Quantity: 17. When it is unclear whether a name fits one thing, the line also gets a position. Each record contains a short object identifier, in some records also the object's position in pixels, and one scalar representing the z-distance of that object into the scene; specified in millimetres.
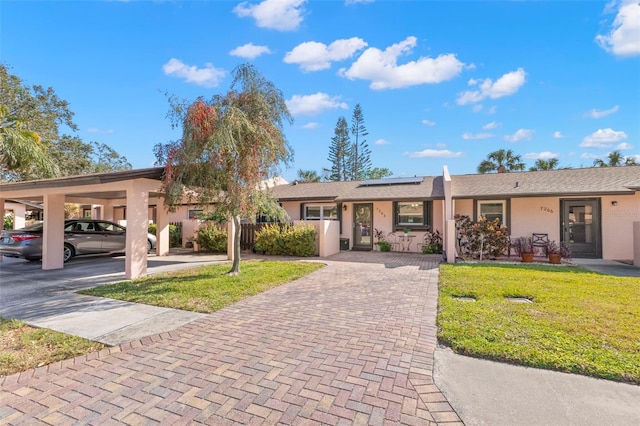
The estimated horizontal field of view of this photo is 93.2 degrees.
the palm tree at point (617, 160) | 26812
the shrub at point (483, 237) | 11117
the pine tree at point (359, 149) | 40281
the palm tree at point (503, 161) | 29516
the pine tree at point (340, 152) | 40969
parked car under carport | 10383
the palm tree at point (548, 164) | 27642
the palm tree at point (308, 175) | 43500
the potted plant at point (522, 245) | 12265
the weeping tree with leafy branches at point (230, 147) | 7172
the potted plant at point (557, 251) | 10555
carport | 7957
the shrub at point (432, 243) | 13594
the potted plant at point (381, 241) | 14359
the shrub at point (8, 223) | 21062
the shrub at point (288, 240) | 12633
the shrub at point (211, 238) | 14266
